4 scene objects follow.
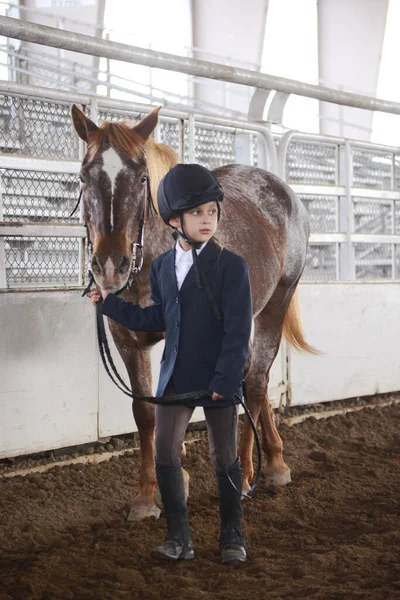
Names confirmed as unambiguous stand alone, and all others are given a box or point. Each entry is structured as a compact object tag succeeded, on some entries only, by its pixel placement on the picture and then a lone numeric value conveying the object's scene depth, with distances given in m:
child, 4.90
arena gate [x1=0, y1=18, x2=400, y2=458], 7.45
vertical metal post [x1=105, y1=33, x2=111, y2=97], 23.83
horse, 5.56
